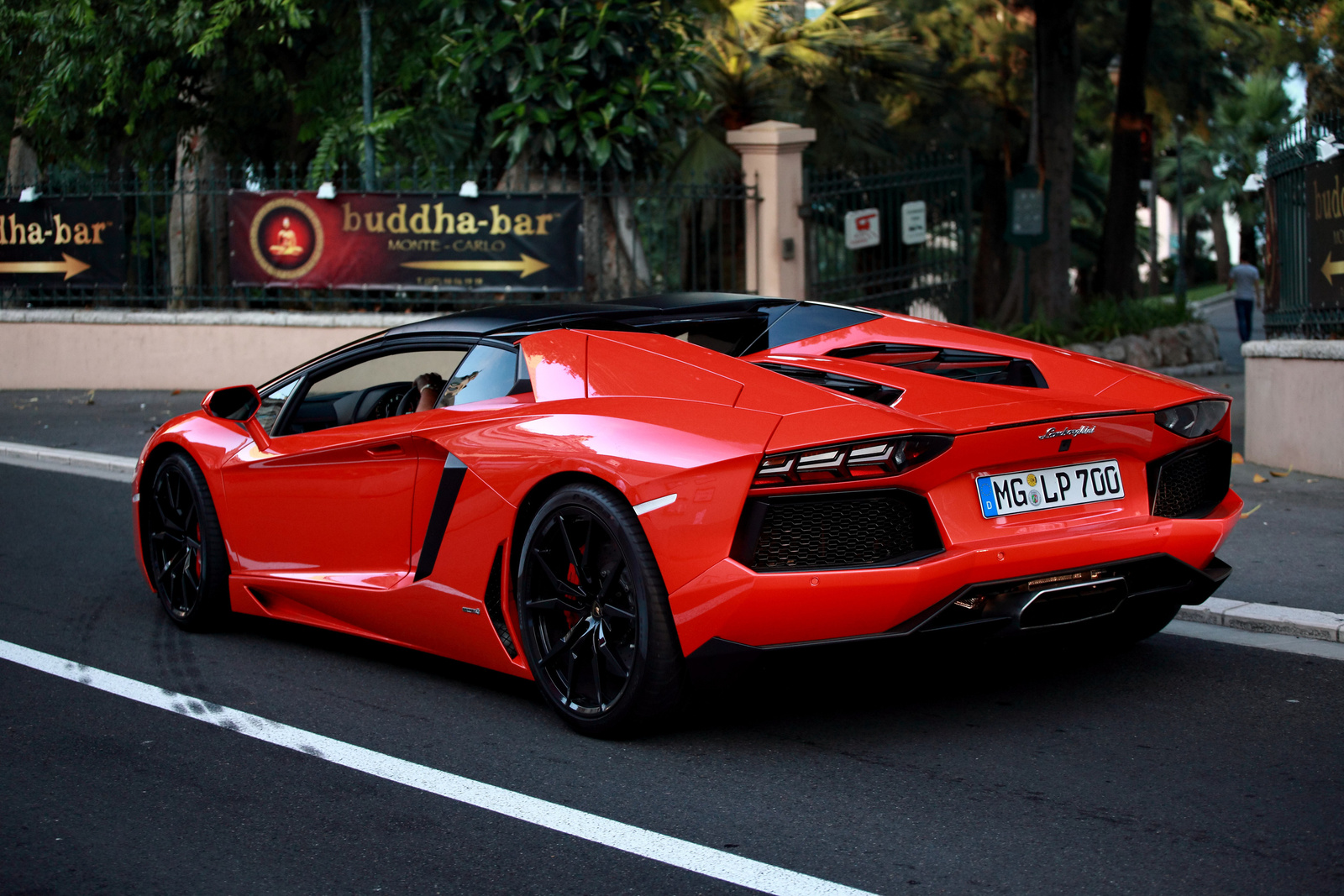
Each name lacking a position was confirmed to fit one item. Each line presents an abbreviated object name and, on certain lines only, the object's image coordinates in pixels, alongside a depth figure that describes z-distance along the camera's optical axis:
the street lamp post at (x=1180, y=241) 19.95
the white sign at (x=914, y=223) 14.75
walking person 23.38
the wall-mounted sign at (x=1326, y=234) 9.30
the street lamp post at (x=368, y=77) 15.52
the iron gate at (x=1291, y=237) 9.61
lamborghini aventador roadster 3.95
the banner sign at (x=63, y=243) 16.94
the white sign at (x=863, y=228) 14.29
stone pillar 14.15
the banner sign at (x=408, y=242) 14.60
